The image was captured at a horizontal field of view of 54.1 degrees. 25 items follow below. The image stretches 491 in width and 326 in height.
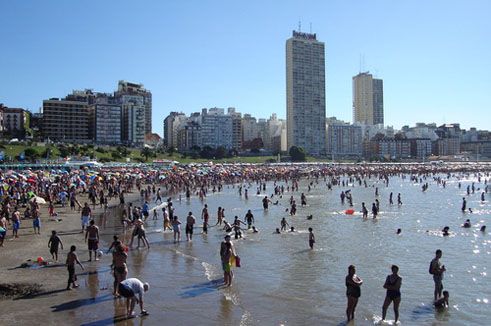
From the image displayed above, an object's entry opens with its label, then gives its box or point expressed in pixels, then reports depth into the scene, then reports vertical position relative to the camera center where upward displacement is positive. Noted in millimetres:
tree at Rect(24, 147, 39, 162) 77562 +1310
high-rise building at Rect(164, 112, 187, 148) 184500 +13284
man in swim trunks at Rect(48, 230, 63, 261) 14962 -2579
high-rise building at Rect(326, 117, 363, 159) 195125 +1810
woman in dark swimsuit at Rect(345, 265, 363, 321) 10156 -2816
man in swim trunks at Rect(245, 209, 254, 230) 25019 -3119
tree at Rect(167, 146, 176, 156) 124488 +2482
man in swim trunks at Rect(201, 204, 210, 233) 23278 -2993
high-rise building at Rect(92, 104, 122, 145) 128875 +10223
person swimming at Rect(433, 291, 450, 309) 12041 -3596
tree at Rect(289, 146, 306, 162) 145250 +1418
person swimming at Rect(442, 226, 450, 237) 23634 -3605
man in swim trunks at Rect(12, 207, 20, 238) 20200 -2654
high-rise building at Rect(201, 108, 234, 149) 170750 +10972
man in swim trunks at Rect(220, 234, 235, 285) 13125 -2677
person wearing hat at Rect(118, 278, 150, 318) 9867 -2725
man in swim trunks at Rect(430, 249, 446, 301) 12088 -2873
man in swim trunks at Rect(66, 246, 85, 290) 12323 -2719
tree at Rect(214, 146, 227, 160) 136375 +2051
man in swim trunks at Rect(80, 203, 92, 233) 21625 -2495
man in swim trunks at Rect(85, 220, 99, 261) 15578 -2512
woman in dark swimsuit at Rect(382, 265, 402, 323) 10195 -2800
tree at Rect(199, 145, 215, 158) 134625 +2337
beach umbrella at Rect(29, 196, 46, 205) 30328 -2473
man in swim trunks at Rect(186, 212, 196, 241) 20469 -2813
